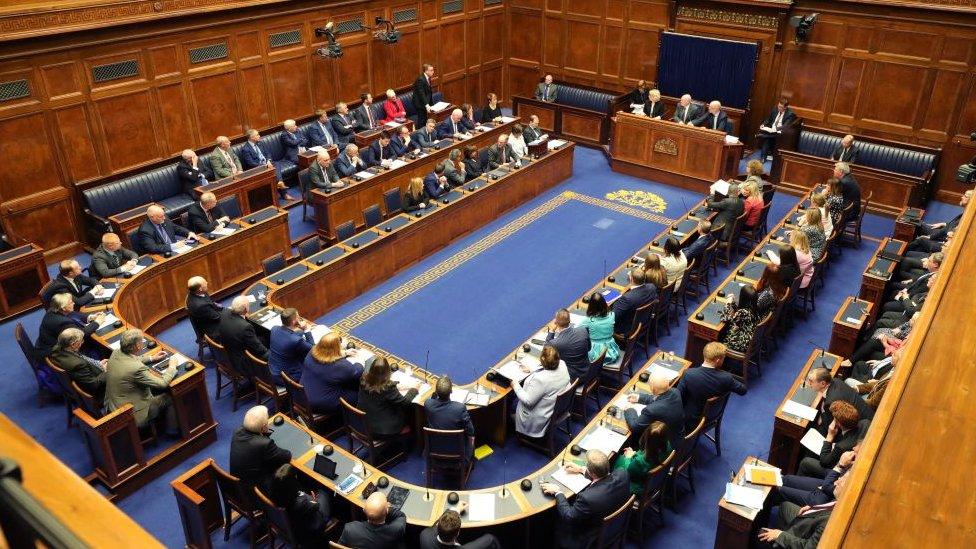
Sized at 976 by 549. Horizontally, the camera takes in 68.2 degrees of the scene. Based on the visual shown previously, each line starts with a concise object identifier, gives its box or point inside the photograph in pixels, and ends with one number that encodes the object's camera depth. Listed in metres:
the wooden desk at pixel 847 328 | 8.48
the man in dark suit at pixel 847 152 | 13.12
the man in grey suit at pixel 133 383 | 7.02
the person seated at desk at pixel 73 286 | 8.48
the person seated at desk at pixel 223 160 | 12.13
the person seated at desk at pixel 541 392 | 7.07
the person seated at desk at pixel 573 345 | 7.50
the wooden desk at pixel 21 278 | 9.59
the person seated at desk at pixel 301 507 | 5.63
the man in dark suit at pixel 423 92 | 15.58
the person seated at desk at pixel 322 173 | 11.72
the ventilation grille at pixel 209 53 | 12.29
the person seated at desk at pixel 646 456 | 6.02
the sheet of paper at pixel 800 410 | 6.86
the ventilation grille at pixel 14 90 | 10.14
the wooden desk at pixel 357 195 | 11.53
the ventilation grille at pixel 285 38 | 13.47
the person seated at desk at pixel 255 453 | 5.82
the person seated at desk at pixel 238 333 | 7.78
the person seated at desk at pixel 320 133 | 13.88
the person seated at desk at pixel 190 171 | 11.81
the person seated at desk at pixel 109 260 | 9.11
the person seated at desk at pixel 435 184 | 11.94
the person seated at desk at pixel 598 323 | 8.02
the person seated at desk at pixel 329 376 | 7.19
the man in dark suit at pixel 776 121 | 14.44
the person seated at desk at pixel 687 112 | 14.77
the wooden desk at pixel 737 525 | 5.82
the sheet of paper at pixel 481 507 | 5.83
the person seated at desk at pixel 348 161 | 12.37
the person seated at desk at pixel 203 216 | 10.32
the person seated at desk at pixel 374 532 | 5.31
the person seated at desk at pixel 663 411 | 6.45
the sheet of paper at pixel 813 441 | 6.49
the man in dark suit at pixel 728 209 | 11.12
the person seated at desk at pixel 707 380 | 6.85
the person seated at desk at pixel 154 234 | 9.62
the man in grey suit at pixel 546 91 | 16.80
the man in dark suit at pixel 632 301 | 8.43
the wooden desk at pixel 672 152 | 13.88
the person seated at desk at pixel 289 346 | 7.63
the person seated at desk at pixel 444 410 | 6.61
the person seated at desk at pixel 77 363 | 7.12
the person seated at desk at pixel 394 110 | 15.14
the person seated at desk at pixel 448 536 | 5.09
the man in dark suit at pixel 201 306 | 8.20
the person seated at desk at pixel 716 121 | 14.62
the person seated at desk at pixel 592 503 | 5.62
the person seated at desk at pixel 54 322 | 7.69
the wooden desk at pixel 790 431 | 6.80
